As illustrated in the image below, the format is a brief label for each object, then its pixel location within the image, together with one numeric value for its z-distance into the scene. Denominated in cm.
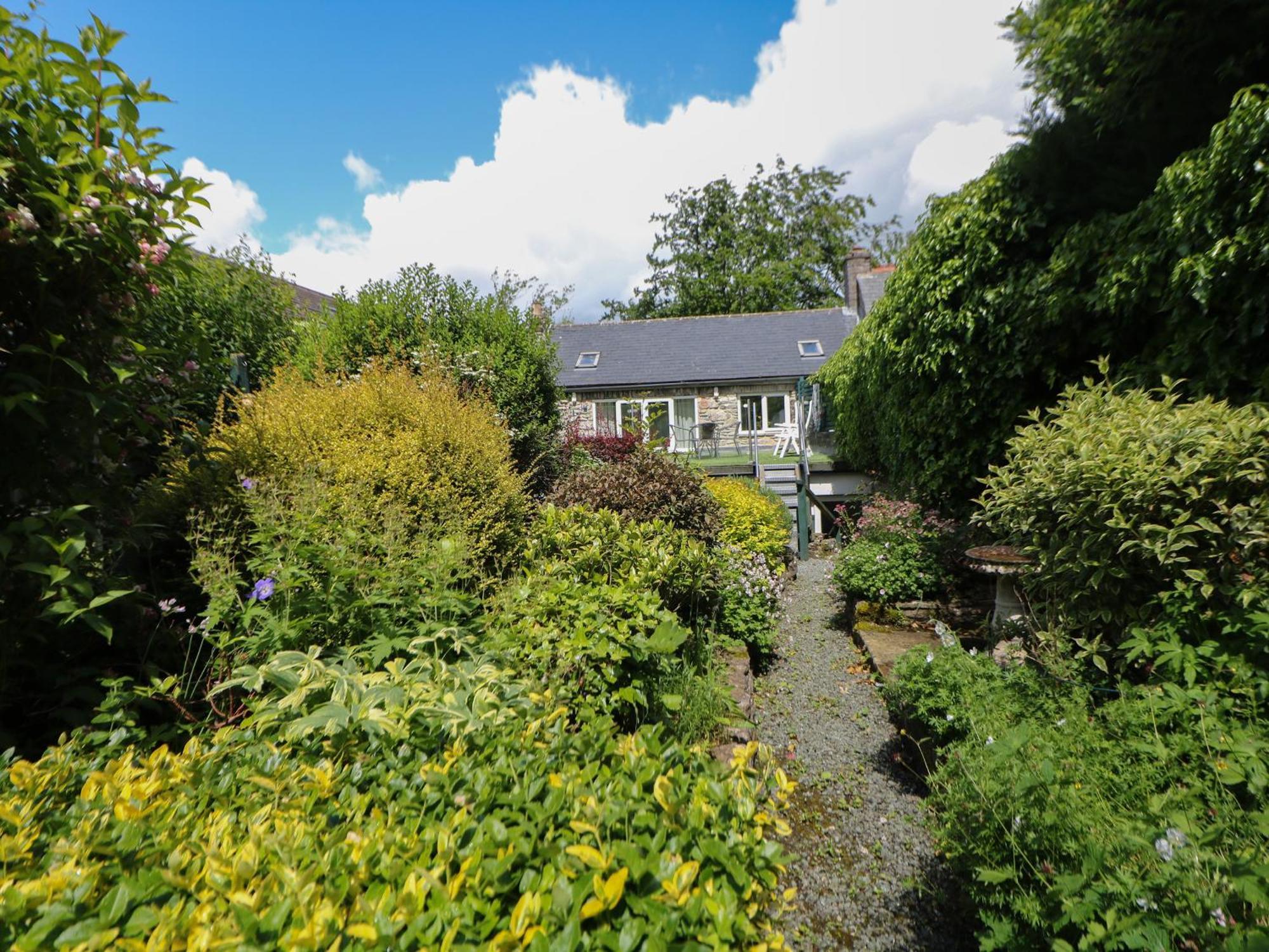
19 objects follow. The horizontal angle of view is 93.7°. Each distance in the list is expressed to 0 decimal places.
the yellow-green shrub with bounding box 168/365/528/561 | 391
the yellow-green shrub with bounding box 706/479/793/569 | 721
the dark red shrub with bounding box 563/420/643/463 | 1090
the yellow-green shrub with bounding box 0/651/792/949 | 109
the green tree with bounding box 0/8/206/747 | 210
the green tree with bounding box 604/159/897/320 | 3419
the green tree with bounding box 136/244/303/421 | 590
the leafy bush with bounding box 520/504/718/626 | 388
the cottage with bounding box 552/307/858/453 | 2105
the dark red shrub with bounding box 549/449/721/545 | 599
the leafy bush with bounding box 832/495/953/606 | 630
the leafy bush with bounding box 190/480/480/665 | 256
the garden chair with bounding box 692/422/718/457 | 1783
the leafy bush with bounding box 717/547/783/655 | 541
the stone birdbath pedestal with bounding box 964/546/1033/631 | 417
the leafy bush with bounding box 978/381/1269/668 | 288
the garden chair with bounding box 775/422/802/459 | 1587
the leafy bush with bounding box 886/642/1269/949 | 151
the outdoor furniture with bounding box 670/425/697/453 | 1767
